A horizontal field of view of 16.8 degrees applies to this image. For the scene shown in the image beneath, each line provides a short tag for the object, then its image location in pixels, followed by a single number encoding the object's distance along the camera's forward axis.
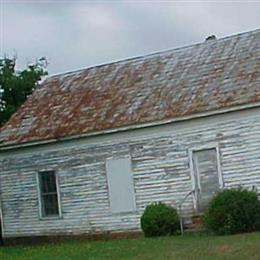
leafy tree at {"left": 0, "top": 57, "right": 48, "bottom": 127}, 40.08
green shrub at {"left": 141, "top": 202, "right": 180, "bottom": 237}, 24.83
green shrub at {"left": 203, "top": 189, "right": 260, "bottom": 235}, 22.77
